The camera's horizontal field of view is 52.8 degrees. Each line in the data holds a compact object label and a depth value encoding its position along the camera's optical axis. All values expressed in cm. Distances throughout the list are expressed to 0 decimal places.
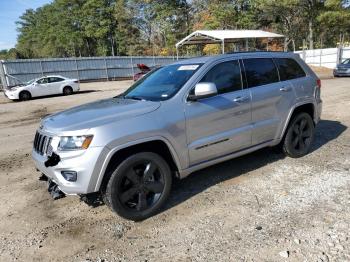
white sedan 2066
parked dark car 2262
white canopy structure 2944
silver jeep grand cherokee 375
